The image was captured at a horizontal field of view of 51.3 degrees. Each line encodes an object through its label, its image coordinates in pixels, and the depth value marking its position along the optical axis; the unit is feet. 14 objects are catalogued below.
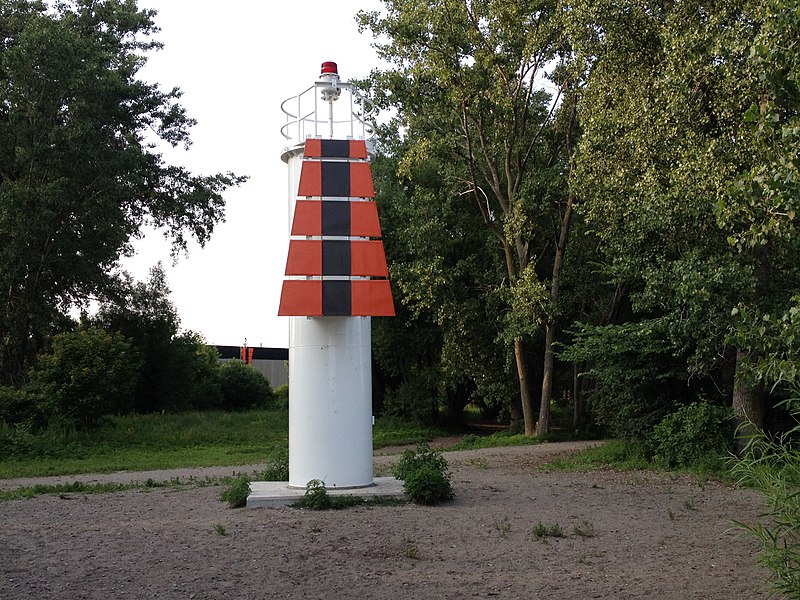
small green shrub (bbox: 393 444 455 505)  33.86
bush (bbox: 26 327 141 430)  72.49
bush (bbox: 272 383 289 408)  123.23
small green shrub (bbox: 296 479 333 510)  32.58
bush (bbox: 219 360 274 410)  121.39
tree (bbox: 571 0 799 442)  42.39
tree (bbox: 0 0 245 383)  73.46
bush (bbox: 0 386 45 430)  71.20
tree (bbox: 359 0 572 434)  68.54
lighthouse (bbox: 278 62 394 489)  35.27
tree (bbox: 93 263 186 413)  102.06
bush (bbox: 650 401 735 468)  47.09
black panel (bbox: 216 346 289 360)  163.22
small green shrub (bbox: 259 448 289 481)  39.88
